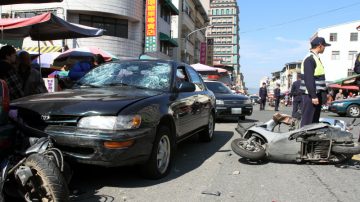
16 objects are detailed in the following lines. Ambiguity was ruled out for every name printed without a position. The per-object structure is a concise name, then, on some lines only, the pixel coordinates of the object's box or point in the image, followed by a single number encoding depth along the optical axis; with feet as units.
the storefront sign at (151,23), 91.86
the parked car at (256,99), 185.62
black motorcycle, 10.96
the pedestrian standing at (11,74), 20.68
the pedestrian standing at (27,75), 21.99
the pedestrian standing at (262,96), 76.69
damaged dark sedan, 13.44
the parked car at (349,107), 58.90
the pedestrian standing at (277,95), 74.84
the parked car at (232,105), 39.42
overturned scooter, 18.28
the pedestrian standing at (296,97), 42.09
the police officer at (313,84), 19.86
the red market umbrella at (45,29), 24.99
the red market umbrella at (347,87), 145.18
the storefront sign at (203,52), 186.04
